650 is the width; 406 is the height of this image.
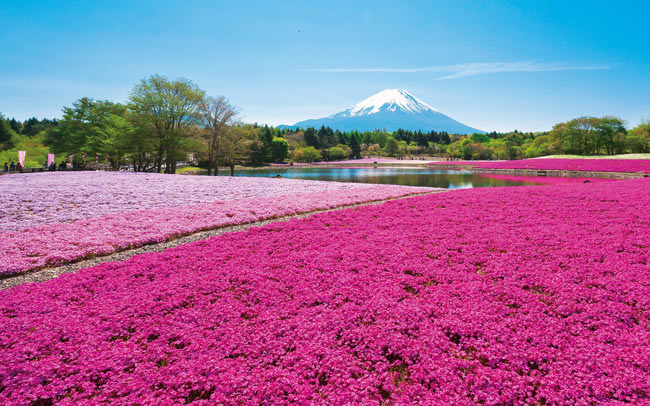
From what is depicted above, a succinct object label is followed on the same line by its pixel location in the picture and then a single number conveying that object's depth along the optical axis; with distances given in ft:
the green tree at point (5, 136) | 244.83
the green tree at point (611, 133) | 271.69
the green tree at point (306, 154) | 361.10
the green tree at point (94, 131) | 147.95
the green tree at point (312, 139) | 421.18
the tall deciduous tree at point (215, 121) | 151.33
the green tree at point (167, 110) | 143.64
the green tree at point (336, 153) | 379.14
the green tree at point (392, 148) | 454.40
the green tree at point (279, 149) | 337.11
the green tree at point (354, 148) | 412.73
